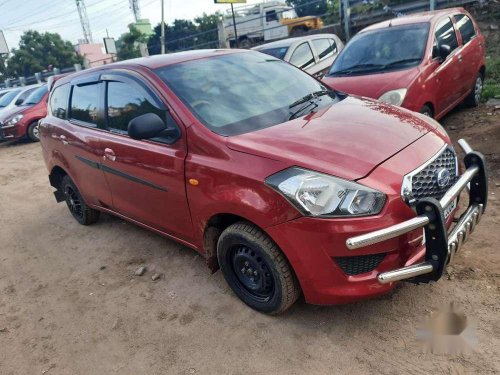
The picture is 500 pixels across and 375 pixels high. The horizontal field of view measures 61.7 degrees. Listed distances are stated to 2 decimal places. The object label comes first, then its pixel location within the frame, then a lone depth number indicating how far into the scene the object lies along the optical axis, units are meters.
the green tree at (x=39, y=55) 43.16
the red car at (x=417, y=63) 5.09
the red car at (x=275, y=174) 2.30
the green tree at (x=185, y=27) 39.12
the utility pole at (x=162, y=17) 22.29
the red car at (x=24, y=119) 11.50
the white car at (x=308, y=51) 8.17
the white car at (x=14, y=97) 12.61
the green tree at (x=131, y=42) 34.56
